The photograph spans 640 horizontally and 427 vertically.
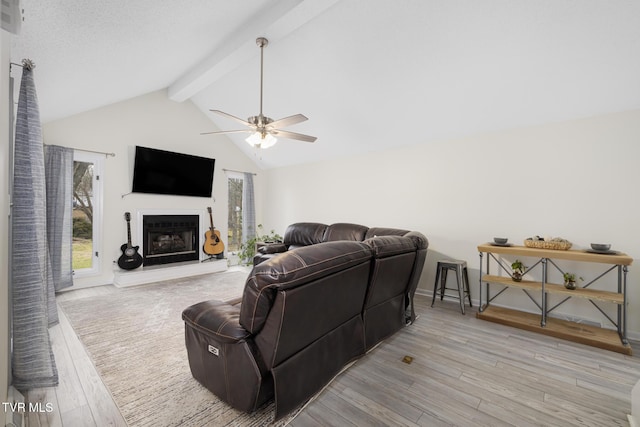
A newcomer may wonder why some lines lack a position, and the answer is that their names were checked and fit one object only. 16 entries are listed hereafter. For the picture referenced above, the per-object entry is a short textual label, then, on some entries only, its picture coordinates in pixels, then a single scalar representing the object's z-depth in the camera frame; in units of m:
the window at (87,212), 4.37
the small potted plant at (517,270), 3.25
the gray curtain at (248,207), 6.57
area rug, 1.67
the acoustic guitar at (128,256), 4.63
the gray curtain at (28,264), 1.80
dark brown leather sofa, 1.46
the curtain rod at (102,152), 4.28
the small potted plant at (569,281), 2.92
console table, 2.59
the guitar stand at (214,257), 5.78
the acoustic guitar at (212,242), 5.71
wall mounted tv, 4.84
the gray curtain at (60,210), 3.88
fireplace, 5.00
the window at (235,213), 6.39
